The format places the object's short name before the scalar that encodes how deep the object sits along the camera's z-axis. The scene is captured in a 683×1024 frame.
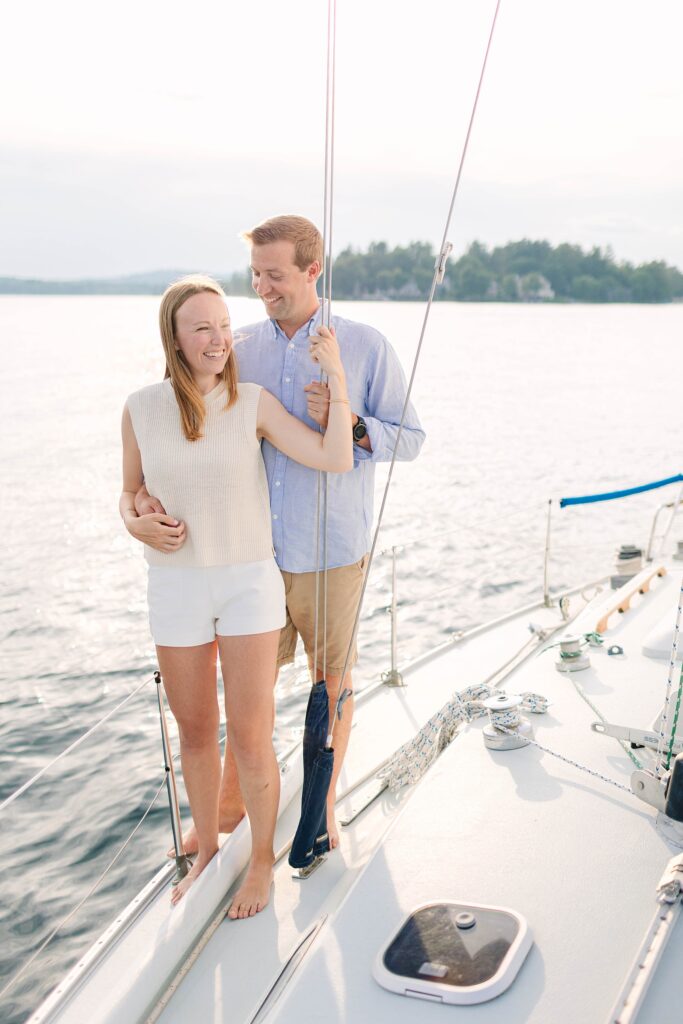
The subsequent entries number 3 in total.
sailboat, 1.75
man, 2.24
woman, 2.16
